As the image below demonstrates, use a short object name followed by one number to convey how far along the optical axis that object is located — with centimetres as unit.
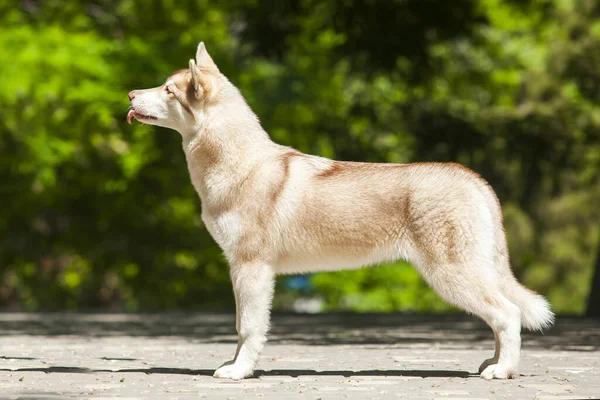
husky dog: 1585
